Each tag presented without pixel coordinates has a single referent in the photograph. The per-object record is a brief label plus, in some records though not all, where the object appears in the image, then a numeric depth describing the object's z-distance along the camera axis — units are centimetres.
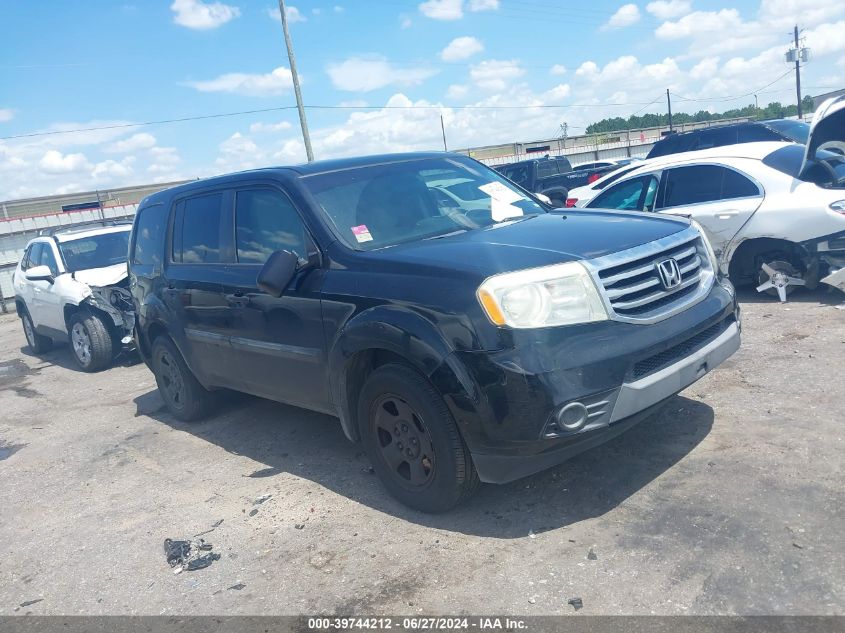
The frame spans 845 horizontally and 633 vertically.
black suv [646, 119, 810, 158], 1384
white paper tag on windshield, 480
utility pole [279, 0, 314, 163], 2081
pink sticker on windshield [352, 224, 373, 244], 432
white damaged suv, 912
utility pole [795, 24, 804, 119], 5193
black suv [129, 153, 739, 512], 338
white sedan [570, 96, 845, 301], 670
